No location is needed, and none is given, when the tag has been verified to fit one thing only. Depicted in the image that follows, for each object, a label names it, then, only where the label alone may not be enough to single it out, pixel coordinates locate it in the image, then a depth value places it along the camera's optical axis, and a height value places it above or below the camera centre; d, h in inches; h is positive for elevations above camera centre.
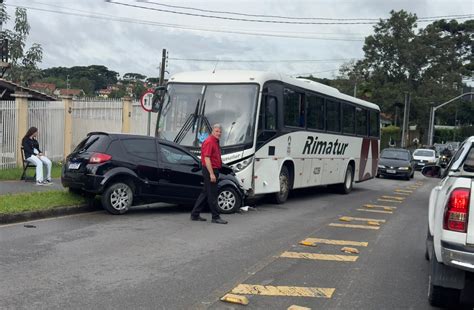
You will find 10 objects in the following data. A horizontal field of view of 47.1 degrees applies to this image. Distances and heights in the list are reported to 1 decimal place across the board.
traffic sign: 594.1 +24.5
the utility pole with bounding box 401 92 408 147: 2143.3 +54.5
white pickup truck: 173.8 -34.0
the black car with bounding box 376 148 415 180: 1024.2 -57.6
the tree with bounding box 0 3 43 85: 834.8 +102.3
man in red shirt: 382.9 -31.9
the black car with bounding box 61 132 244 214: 398.0 -39.2
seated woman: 529.3 -38.9
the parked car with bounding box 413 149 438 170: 1339.8 -52.6
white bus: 465.1 +4.8
